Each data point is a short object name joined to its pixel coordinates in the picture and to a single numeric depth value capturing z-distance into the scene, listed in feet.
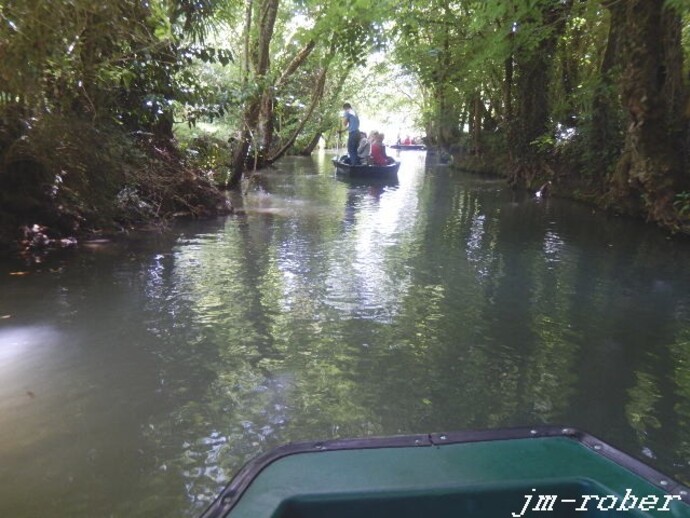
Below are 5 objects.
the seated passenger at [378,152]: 62.63
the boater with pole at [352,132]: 61.36
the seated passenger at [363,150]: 62.44
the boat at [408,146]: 178.52
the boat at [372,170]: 57.47
